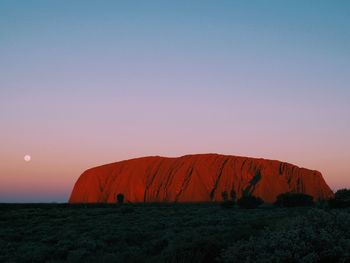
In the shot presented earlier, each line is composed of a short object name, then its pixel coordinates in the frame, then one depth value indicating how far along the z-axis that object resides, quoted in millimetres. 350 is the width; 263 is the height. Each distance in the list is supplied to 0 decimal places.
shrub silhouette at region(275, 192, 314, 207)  45406
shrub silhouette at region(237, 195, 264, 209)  45281
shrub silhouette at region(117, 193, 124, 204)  71062
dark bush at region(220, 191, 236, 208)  45825
